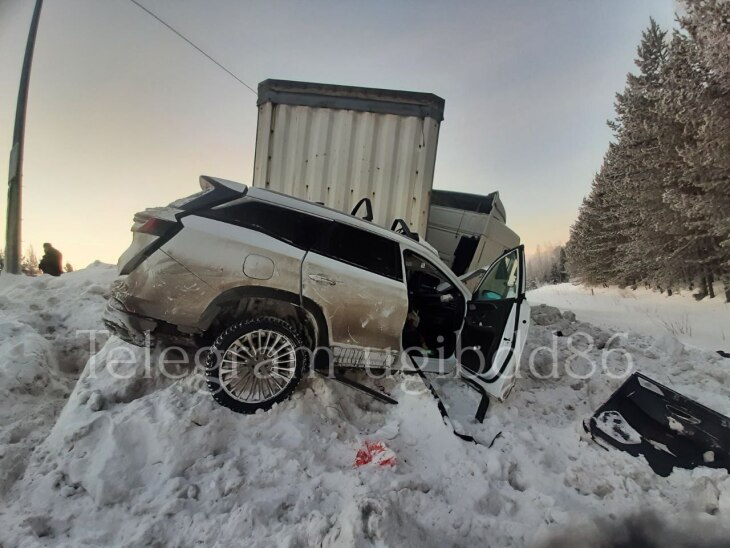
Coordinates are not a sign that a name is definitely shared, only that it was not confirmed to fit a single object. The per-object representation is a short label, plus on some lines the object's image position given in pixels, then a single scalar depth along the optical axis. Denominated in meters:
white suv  3.14
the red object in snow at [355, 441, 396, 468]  2.88
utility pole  8.14
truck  5.41
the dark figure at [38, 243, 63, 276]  8.43
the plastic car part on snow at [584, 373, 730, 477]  3.03
